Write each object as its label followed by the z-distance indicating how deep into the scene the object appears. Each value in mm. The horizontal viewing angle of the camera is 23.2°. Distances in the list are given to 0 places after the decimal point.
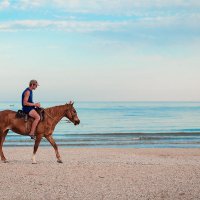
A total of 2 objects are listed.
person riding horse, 15438
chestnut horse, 15852
